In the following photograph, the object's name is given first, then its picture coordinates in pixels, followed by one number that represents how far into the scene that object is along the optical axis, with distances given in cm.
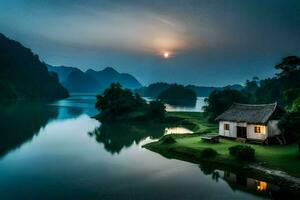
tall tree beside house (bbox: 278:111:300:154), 3397
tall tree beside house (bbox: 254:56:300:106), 8288
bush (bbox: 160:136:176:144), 4641
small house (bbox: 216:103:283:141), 4316
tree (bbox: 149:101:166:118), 9481
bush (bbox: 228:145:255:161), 3434
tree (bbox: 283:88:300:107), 5657
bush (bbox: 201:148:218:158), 3741
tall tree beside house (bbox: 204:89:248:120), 8250
